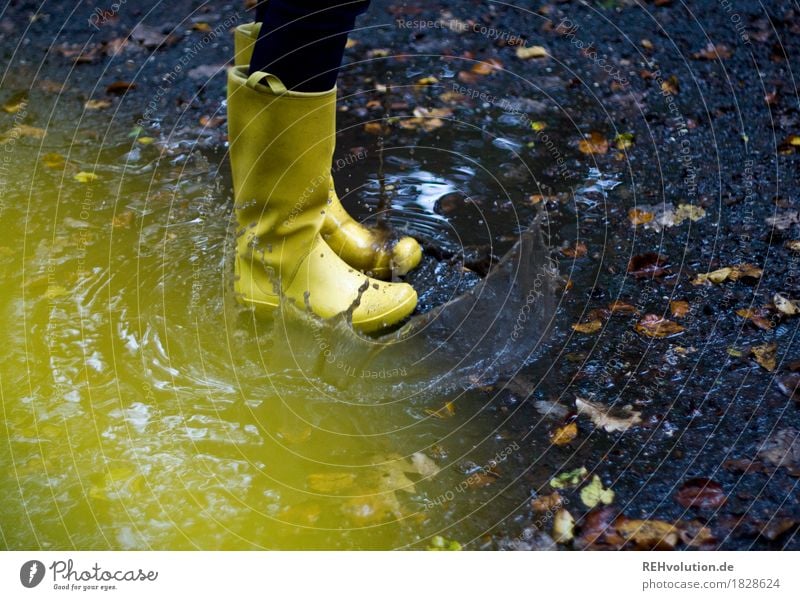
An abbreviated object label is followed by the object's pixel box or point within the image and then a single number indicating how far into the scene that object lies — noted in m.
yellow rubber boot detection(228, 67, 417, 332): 1.86
